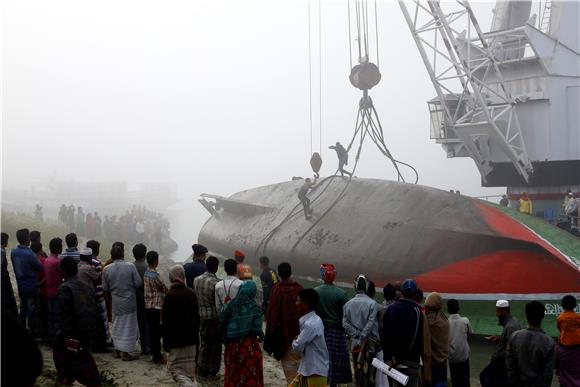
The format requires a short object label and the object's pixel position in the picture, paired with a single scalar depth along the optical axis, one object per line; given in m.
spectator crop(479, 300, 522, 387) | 7.39
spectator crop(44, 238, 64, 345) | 9.35
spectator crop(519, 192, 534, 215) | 23.86
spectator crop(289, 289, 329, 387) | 7.12
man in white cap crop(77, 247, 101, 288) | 9.03
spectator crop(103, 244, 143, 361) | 9.25
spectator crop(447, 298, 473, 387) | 8.40
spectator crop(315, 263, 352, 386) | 8.10
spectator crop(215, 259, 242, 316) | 8.02
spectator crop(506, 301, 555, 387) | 6.71
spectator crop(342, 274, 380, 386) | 7.85
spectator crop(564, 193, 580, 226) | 21.72
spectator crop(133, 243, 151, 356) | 9.39
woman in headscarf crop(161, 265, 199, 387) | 7.78
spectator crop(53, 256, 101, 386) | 7.23
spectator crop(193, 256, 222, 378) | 8.65
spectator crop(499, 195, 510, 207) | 27.98
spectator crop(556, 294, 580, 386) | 7.05
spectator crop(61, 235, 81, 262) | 9.70
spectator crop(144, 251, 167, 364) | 9.08
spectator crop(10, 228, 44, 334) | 9.57
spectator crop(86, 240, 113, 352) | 9.34
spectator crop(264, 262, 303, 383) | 7.92
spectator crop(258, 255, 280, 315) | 12.63
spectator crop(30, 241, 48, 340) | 9.68
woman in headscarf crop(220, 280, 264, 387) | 7.48
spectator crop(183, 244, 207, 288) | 9.67
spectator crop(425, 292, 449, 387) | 7.72
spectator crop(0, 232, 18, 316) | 8.51
